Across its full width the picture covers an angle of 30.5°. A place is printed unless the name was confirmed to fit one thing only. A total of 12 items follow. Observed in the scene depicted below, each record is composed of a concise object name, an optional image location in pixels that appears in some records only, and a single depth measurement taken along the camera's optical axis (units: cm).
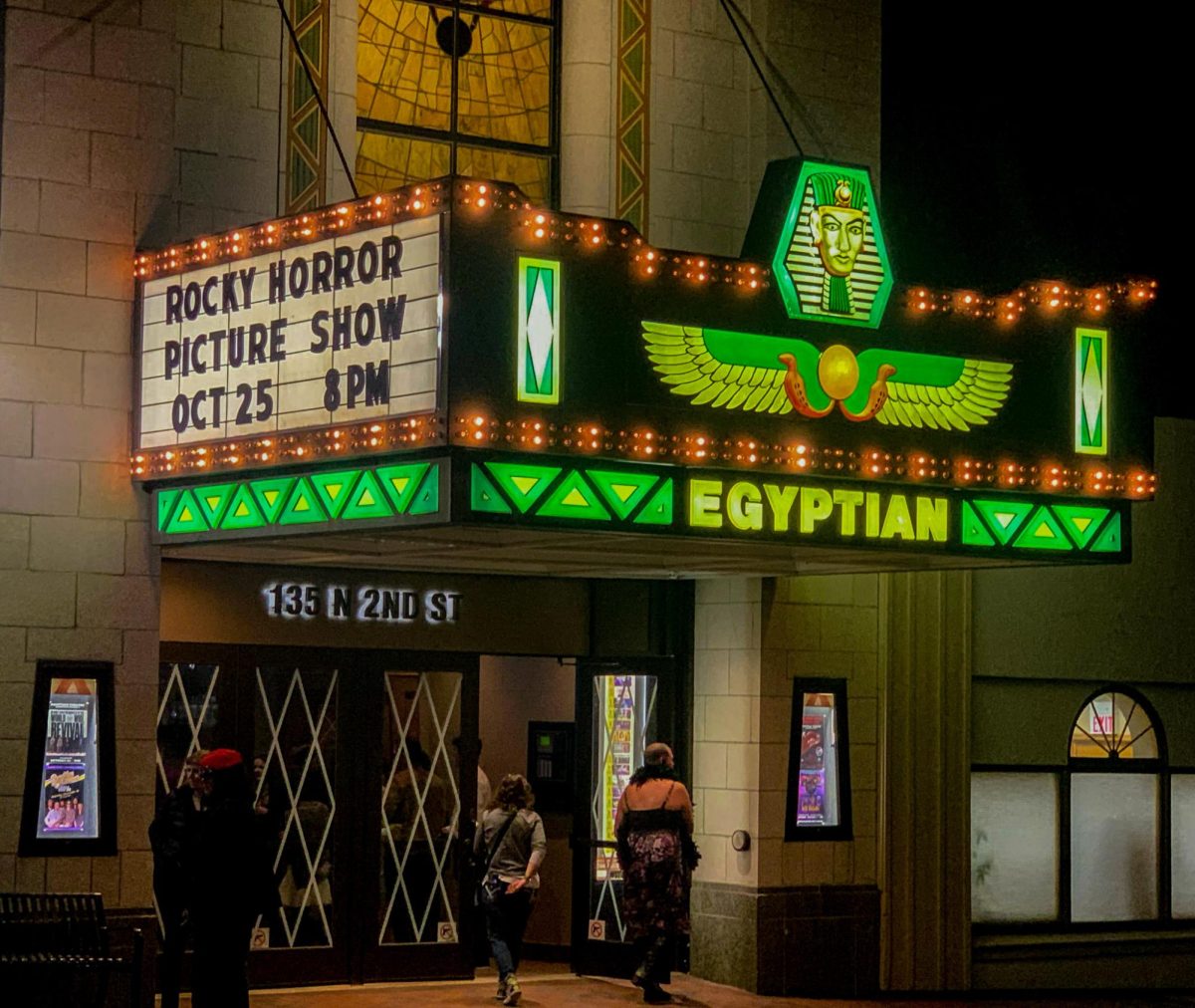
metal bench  1255
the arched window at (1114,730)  1789
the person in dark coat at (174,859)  1238
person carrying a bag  1488
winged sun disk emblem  1266
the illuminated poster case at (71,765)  1310
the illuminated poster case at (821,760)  1623
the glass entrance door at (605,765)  1648
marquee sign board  1175
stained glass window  1548
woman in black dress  1509
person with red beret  1207
